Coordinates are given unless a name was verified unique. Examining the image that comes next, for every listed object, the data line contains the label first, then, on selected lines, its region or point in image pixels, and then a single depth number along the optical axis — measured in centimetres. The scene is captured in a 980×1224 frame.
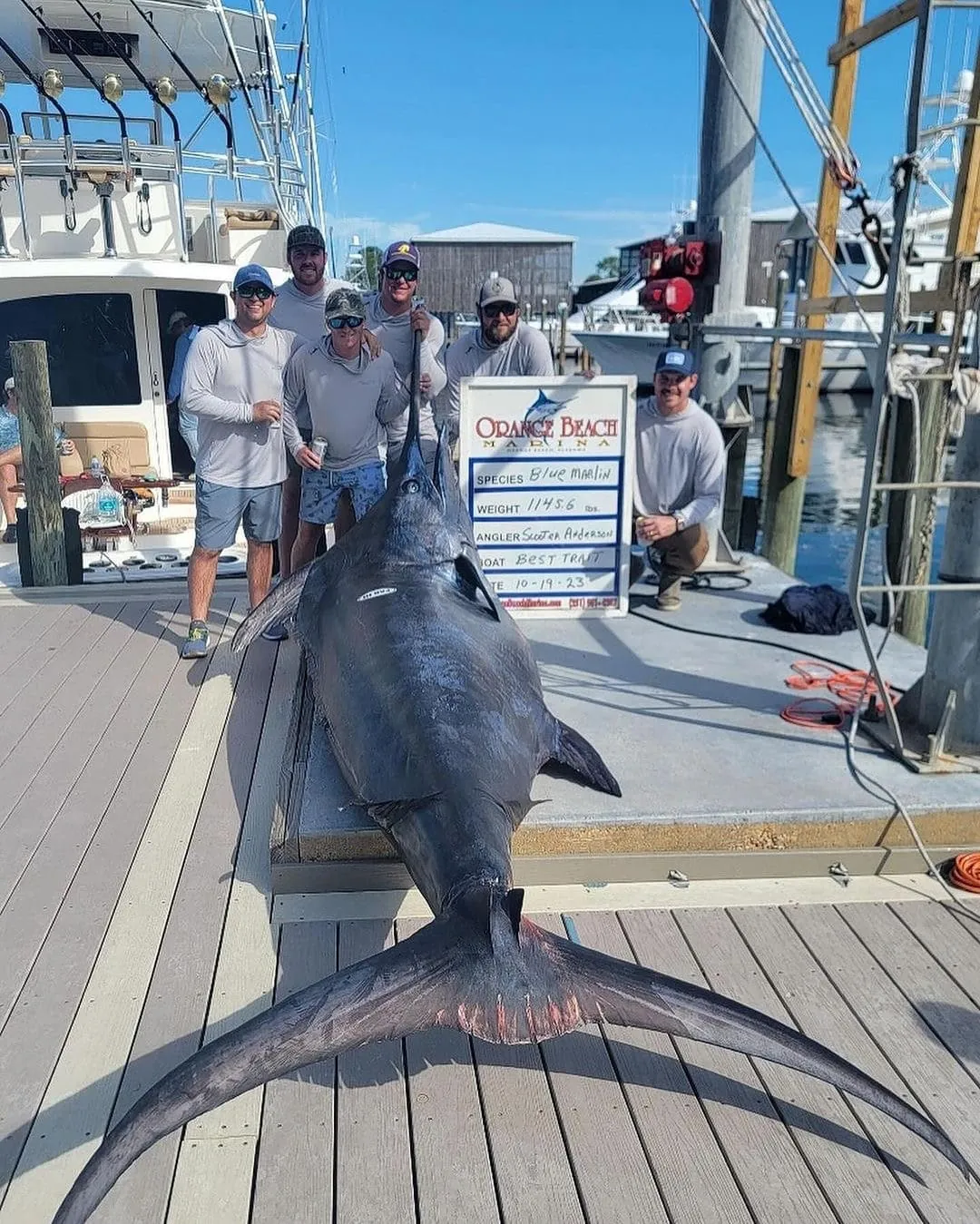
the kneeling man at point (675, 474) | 475
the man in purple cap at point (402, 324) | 459
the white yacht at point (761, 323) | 2220
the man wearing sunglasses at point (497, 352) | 482
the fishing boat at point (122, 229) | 773
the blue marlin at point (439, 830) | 160
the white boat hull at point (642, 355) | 2170
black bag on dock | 441
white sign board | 468
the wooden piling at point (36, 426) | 563
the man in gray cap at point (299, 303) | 492
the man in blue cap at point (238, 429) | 429
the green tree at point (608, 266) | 9712
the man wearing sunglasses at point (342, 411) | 443
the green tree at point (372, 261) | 4651
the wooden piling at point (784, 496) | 855
